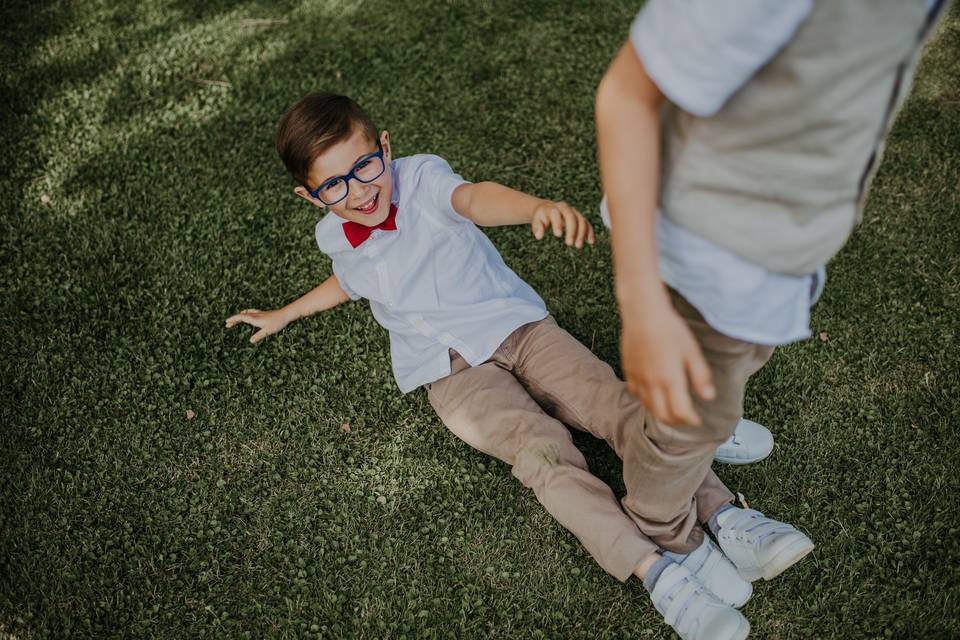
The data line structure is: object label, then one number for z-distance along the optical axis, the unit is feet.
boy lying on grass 7.34
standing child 3.63
